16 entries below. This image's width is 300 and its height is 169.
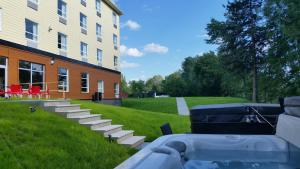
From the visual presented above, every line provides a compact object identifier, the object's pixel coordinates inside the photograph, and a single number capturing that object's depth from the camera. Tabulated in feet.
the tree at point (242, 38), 62.77
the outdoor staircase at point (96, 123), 18.59
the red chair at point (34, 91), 28.87
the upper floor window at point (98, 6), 58.29
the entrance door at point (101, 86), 57.70
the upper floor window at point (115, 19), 67.38
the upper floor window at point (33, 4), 37.18
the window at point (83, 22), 51.12
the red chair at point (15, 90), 27.36
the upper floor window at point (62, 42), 43.68
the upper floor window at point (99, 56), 57.82
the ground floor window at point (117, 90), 66.44
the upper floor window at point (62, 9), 44.06
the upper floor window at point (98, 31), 57.79
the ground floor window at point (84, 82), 50.50
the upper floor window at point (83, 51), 50.76
